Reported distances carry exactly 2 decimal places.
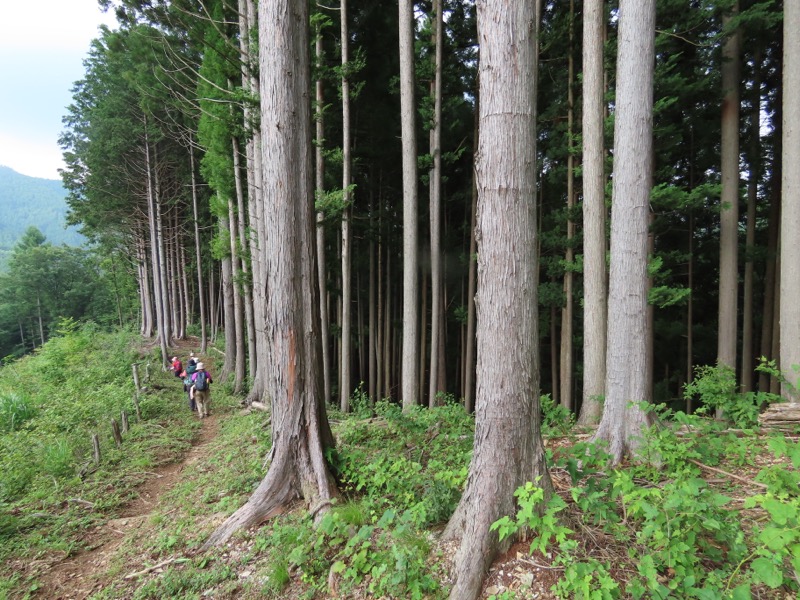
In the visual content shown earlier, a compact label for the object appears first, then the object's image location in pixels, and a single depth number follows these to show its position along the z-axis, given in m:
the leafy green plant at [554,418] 5.22
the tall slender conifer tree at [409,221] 7.82
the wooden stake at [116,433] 7.32
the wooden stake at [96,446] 6.44
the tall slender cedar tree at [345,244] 8.55
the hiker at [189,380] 9.98
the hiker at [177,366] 12.37
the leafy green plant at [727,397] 4.45
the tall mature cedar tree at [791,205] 5.75
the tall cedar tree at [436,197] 9.11
